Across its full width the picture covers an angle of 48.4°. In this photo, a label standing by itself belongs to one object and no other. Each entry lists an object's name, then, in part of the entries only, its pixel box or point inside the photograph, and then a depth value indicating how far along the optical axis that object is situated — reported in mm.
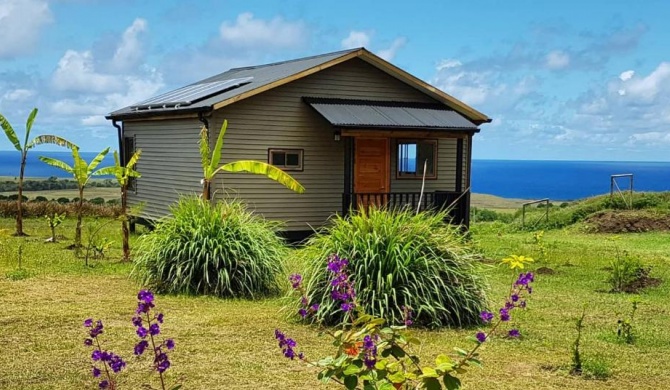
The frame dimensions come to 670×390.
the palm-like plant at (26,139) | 19188
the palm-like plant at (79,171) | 14453
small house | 16391
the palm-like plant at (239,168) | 13570
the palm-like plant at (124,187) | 13750
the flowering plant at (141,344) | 3834
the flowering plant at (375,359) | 3840
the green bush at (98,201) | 30488
